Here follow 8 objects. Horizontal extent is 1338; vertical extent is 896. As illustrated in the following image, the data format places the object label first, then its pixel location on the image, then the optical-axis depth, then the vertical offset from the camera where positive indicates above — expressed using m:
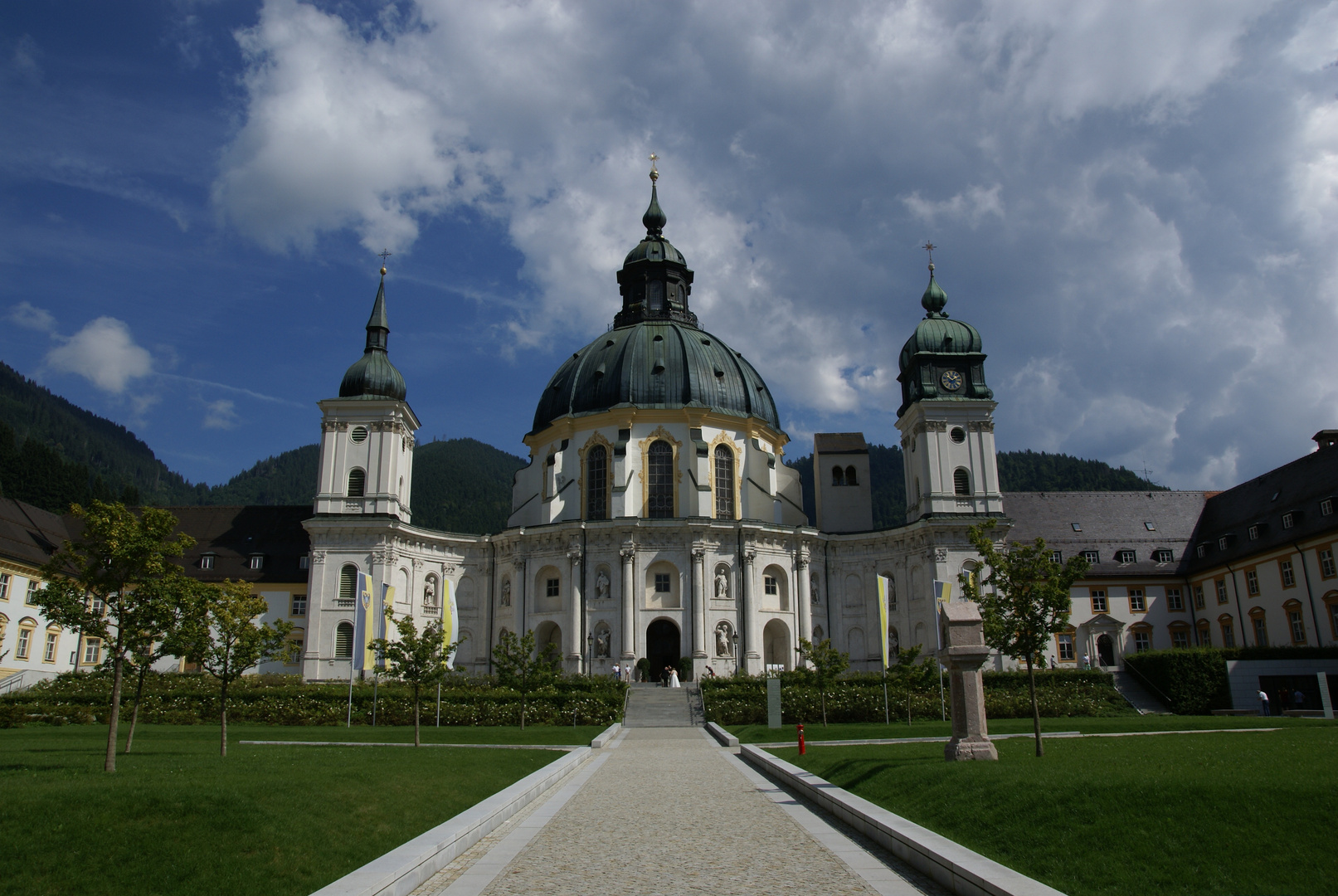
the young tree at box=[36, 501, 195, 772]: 19.47 +2.18
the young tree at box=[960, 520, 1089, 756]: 22.22 +1.48
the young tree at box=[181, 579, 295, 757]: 23.75 +0.93
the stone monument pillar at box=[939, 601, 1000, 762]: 18.83 -0.33
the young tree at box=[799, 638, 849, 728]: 37.78 -0.05
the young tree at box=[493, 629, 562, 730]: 39.81 -0.03
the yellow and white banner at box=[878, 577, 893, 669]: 44.94 +2.80
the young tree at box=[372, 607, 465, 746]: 32.84 +0.44
